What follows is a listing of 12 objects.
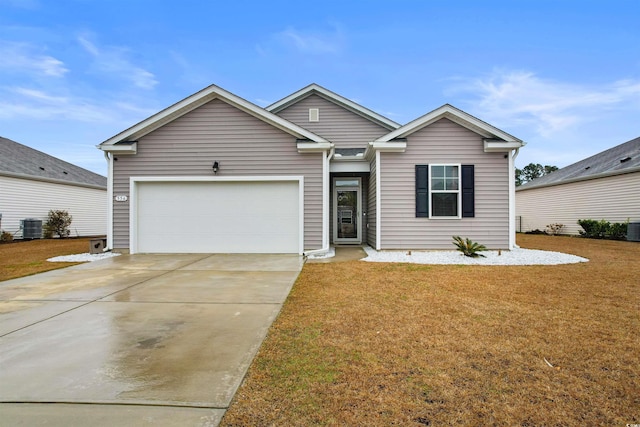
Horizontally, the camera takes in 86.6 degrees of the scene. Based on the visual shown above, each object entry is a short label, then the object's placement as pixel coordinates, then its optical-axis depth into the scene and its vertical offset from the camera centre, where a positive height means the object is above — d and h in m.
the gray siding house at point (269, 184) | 9.83 +1.03
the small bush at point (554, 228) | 18.55 -0.43
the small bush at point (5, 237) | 14.63 -0.82
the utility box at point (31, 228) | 15.67 -0.47
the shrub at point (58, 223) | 16.97 -0.25
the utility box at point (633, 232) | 13.71 -0.46
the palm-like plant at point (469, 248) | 8.81 -0.73
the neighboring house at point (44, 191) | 15.31 +1.40
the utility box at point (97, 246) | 9.64 -0.80
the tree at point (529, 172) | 52.88 +7.62
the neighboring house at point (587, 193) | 15.08 +1.44
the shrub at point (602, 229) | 14.71 -0.39
